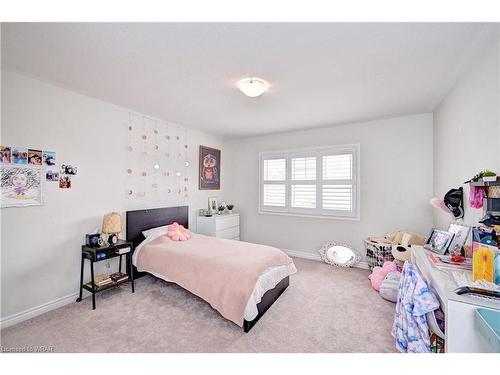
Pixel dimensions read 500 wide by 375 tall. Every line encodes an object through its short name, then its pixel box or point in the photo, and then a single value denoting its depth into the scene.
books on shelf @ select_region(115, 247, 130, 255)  2.61
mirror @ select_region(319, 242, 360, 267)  3.64
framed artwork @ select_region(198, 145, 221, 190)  4.36
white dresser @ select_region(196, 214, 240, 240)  4.10
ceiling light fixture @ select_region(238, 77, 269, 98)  2.17
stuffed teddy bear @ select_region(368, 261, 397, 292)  2.79
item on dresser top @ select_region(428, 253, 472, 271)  1.65
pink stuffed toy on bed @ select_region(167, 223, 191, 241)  3.17
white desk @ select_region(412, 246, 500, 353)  1.18
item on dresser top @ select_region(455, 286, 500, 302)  1.21
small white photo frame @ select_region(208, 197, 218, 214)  4.53
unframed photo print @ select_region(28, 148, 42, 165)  2.22
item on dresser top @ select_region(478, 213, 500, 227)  1.52
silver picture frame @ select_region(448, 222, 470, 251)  1.95
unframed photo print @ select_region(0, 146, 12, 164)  2.04
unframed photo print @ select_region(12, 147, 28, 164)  2.12
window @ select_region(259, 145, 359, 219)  3.77
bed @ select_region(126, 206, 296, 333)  2.10
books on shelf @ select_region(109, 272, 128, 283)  2.61
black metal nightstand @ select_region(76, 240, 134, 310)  2.40
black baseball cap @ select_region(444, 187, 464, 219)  2.12
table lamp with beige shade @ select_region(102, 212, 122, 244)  2.57
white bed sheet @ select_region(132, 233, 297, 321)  1.96
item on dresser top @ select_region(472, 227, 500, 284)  1.37
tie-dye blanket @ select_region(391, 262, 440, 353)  1.49
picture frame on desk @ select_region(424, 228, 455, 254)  2.01
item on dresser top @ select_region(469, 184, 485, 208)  1.75
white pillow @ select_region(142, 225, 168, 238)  3.14
